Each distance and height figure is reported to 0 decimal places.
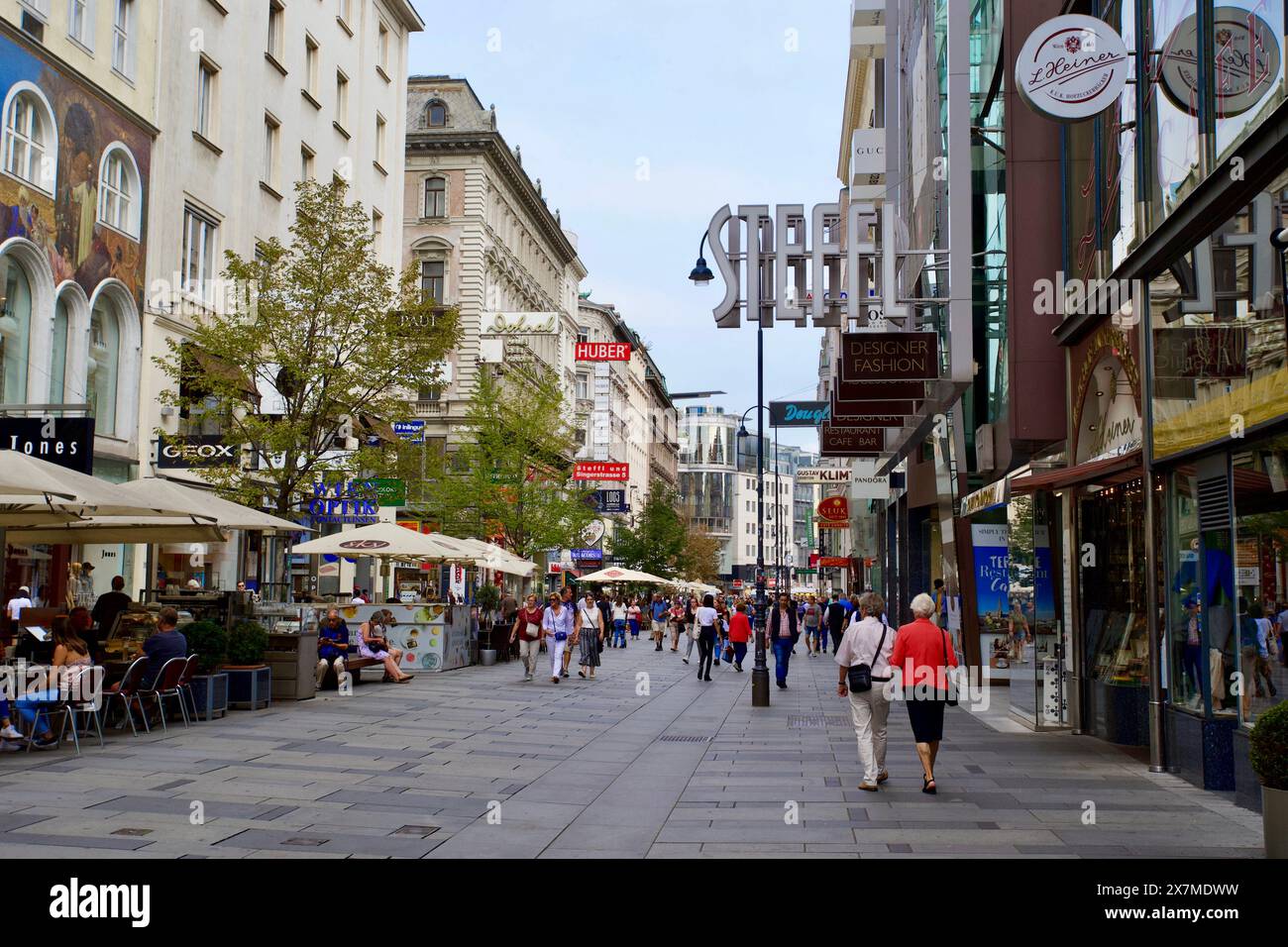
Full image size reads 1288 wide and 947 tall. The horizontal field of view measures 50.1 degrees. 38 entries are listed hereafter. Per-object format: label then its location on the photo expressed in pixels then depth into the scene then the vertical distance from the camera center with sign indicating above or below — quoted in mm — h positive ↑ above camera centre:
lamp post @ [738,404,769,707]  22703 -1699
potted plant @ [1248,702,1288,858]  8391 -1160
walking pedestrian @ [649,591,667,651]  49062 -1534
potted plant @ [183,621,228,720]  17156 -1219
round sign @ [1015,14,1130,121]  14516 +5386
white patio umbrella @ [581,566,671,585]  48531 +12
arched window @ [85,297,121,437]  26375 +4046
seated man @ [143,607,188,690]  15680 -848
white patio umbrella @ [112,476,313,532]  17094 +905
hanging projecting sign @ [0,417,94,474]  18641 +1829
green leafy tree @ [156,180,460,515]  24219 +3918
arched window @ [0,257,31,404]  23219 +4100
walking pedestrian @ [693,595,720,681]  30594 -1413
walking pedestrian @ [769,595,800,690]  27578 -1208
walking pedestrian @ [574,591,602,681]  29938 -1314
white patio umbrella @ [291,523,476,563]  27453 +601
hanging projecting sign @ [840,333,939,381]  20328 +3262
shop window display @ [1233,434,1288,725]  10844 +65
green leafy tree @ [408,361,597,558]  47188 +3394
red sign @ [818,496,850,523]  44406 +2187
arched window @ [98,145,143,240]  26188 +7384
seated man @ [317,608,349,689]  23047 -1182
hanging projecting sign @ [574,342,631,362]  47438 +7854
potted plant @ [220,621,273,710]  18812 -1360
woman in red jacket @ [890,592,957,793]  12438 -888
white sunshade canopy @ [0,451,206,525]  13367 +806
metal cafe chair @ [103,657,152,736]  14969 -1206
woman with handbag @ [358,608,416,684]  25391 -1358
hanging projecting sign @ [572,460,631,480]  50562 +3825
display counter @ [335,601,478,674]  28516 -1183
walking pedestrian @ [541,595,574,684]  27906 -1098
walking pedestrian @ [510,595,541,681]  27312 -1177
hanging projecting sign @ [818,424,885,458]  28288 +2796
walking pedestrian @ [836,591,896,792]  12797 -961
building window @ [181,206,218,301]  30141 +7130
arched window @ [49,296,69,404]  24766 +3898
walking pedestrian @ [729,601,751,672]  32031 -1331
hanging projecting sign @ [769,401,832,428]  28672 +3401
